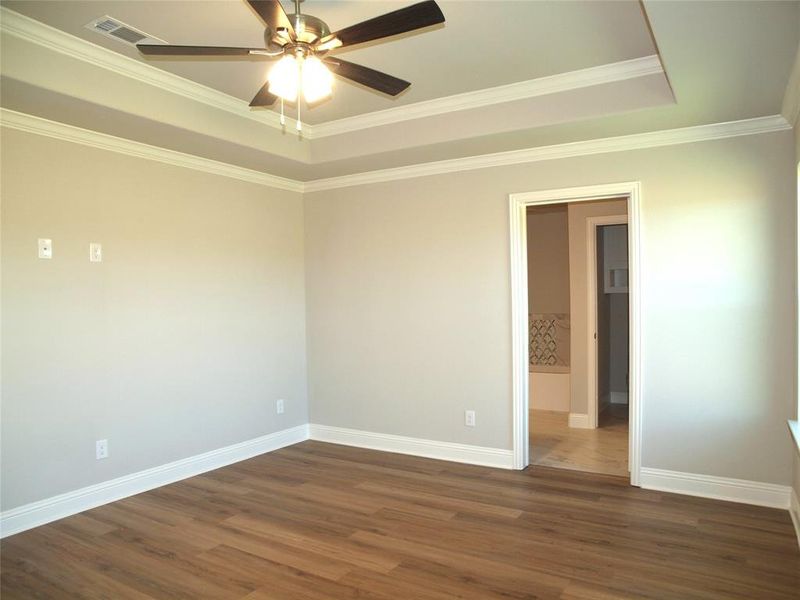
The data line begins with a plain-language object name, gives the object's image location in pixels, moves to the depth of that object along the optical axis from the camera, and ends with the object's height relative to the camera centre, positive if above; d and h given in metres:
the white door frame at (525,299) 3.99 -0.09
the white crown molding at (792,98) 2.75 +1.00
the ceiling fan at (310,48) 2.10 +1.01
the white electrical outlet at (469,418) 4.69 -1.07
